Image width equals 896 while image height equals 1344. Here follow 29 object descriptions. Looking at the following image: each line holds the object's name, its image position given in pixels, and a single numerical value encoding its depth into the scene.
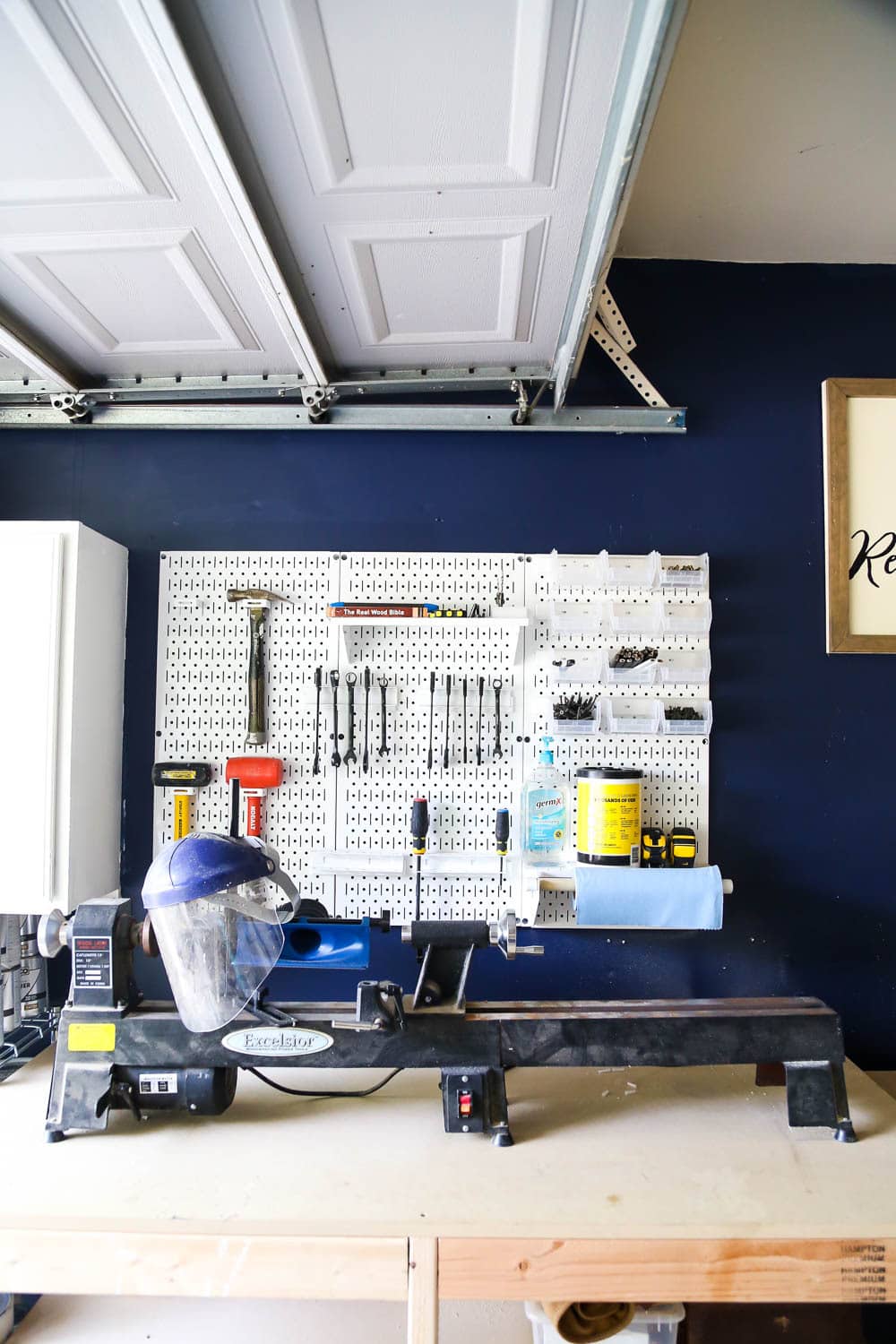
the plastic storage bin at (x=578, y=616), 1.90
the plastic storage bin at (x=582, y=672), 1.89
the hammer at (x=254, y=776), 1.87
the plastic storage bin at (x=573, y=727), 1.86
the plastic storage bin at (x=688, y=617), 1.92
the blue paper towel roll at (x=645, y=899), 1.73
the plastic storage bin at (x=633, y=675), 1.86
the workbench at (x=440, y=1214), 1.15
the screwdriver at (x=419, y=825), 1.81
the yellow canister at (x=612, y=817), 1.77
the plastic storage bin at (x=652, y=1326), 1.36
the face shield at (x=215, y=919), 1.31
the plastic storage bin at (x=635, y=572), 1.92
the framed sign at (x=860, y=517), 1.96
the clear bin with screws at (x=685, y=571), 1.91
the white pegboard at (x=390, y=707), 1.91
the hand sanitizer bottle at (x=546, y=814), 1.88
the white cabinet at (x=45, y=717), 1.65
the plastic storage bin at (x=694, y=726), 1.86
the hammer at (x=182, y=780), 1.90
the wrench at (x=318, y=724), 1.92
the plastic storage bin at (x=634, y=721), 1.87
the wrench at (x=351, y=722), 1.90
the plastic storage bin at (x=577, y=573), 1.93
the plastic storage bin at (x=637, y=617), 1.92
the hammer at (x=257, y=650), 1.89
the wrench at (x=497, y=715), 1.91
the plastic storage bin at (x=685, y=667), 1.89
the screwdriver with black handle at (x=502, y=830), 1.85
